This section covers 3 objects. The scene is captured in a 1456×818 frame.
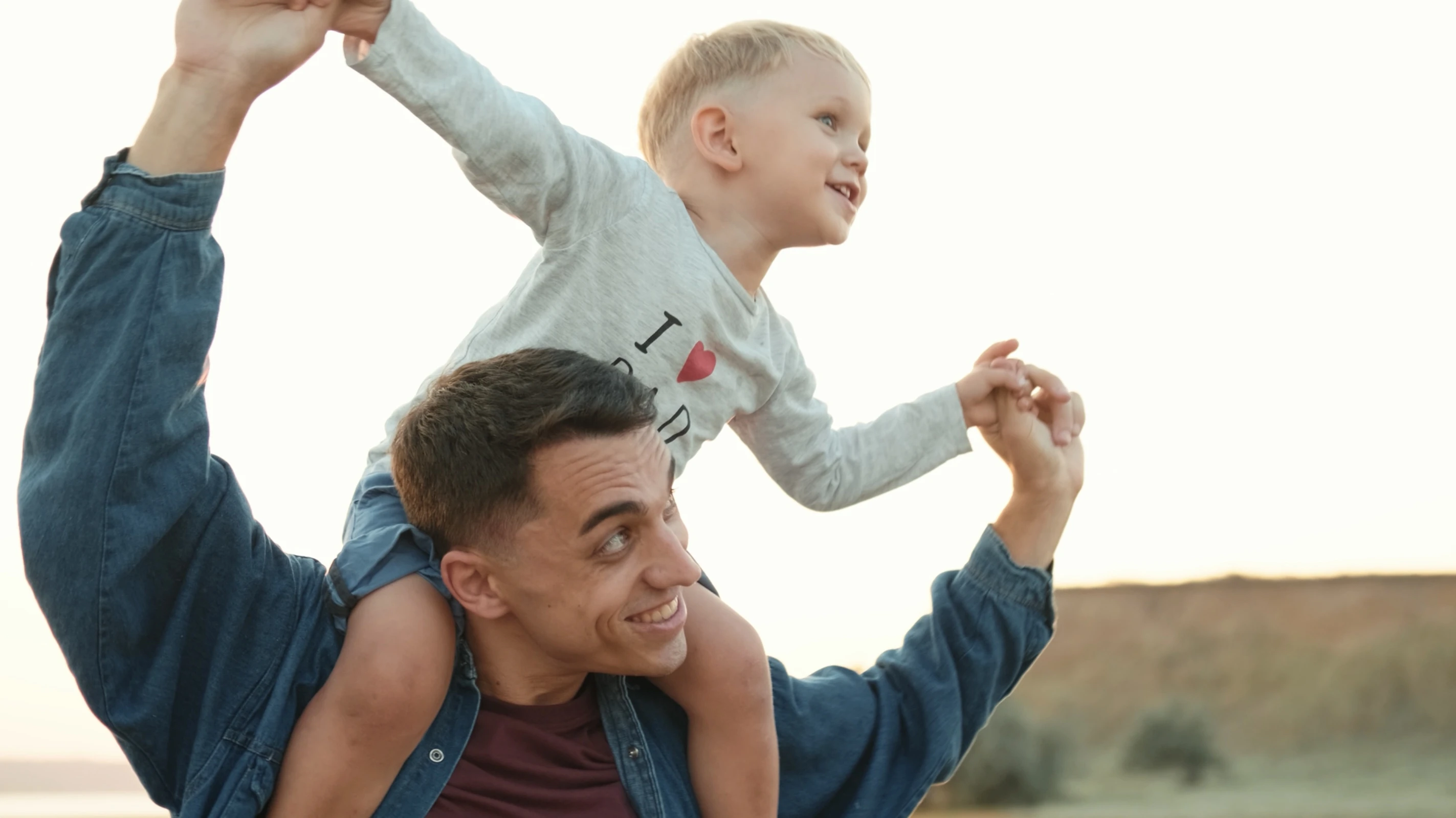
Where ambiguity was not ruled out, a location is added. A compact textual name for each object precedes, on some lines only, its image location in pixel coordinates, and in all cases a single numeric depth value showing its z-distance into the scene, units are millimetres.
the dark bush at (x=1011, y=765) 12297
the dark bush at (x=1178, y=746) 13227
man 1542
